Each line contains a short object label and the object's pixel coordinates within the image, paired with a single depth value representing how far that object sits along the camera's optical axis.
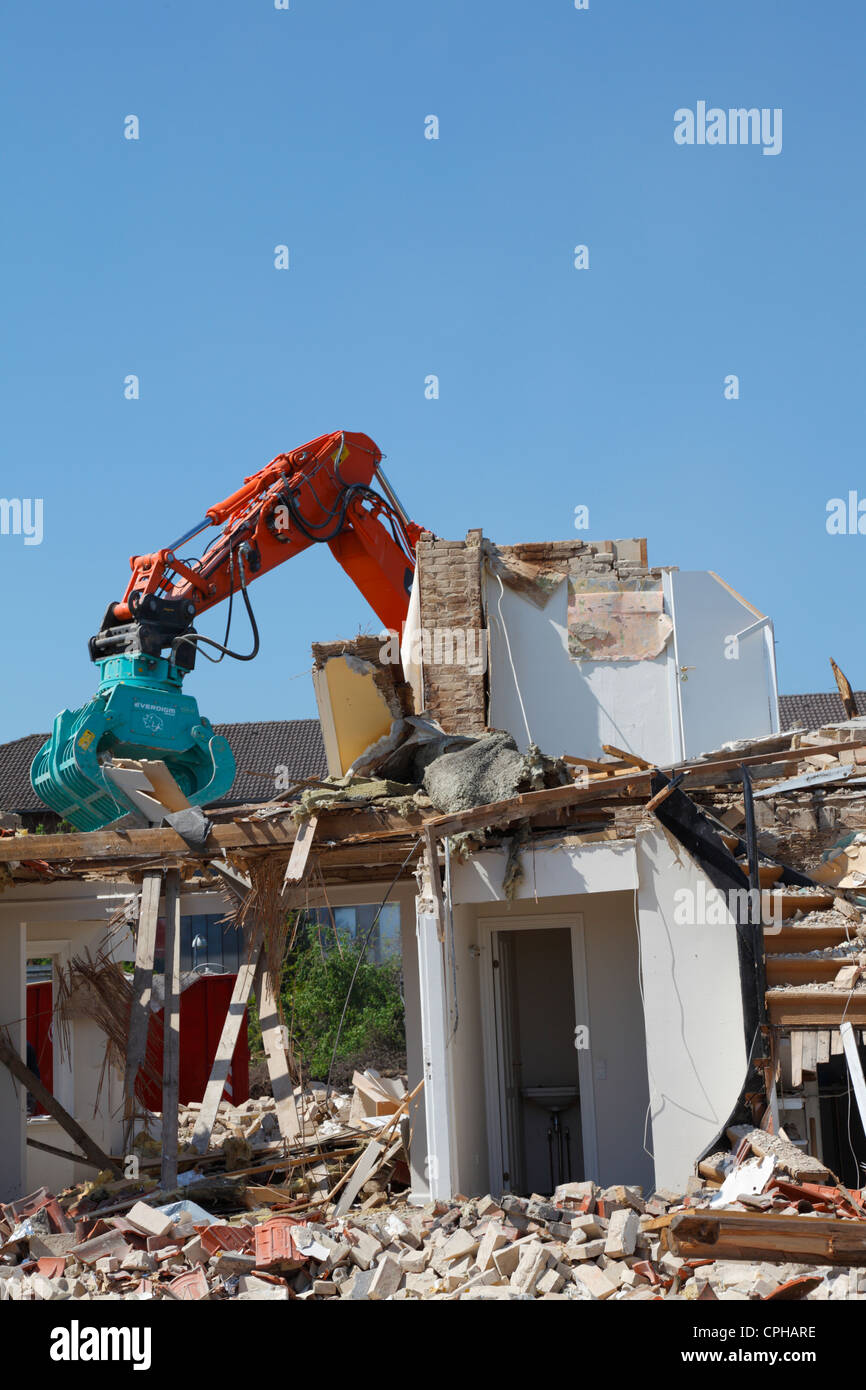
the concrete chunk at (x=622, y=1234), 7.67
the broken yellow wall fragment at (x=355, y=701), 11.40
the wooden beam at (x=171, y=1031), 10.16
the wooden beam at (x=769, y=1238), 6.81
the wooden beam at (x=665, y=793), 9.52
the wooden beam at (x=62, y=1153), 11.53
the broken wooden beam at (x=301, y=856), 9.83
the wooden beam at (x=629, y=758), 10.08
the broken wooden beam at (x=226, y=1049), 10.81
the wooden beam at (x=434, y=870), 9.85
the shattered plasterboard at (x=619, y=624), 13.41
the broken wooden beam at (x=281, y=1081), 10.44
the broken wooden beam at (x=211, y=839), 10.19
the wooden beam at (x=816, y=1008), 8.66
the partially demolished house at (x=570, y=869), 9.48
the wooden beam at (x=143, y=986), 10.76
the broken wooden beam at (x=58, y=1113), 11.72
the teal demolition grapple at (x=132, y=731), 10.84
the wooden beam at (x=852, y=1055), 8.52
